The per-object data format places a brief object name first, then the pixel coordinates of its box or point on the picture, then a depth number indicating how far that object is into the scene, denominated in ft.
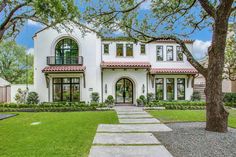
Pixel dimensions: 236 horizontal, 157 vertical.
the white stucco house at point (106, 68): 43.79
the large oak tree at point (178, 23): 18.76
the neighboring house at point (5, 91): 51.96
